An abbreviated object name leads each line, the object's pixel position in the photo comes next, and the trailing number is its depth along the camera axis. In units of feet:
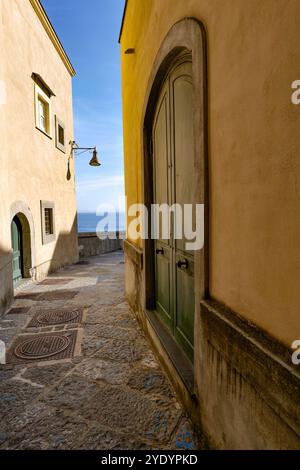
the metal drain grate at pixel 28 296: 22.58
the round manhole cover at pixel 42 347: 12.51
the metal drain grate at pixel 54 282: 28.01
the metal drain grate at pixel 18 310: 18.66
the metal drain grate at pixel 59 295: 22.50
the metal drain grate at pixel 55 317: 16.61
